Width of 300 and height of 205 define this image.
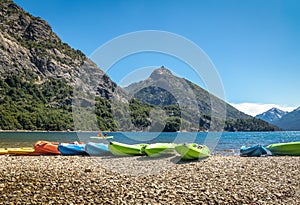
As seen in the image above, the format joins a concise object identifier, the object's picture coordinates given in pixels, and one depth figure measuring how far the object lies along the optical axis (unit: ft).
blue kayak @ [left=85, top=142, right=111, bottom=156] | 62.08
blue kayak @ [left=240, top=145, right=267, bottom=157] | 67.05
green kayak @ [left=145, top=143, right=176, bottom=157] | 58.49
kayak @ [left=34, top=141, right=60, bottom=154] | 63.36
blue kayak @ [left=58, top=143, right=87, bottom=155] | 63.62
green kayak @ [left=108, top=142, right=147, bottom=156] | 61.52
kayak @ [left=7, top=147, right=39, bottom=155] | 63.41
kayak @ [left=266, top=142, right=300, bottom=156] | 66.85
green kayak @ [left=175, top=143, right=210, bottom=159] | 52.39
